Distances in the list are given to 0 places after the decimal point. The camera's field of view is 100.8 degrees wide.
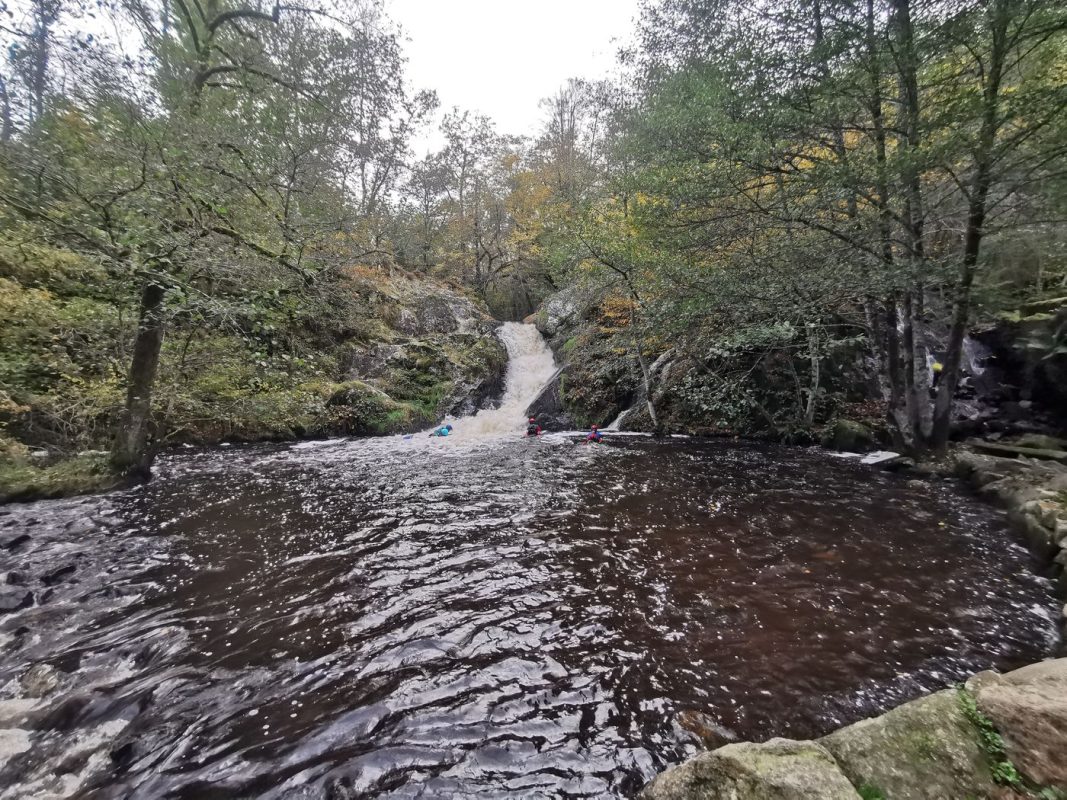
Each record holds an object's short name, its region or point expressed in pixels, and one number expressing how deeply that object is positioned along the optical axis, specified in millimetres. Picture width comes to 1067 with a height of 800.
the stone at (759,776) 1803
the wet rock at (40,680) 2949
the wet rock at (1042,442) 7902
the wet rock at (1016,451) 7418
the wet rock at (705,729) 2662
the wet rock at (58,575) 4469
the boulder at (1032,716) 1843
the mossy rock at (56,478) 6523
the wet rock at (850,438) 10062
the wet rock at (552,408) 16078
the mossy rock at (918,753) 1862
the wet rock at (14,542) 5120
